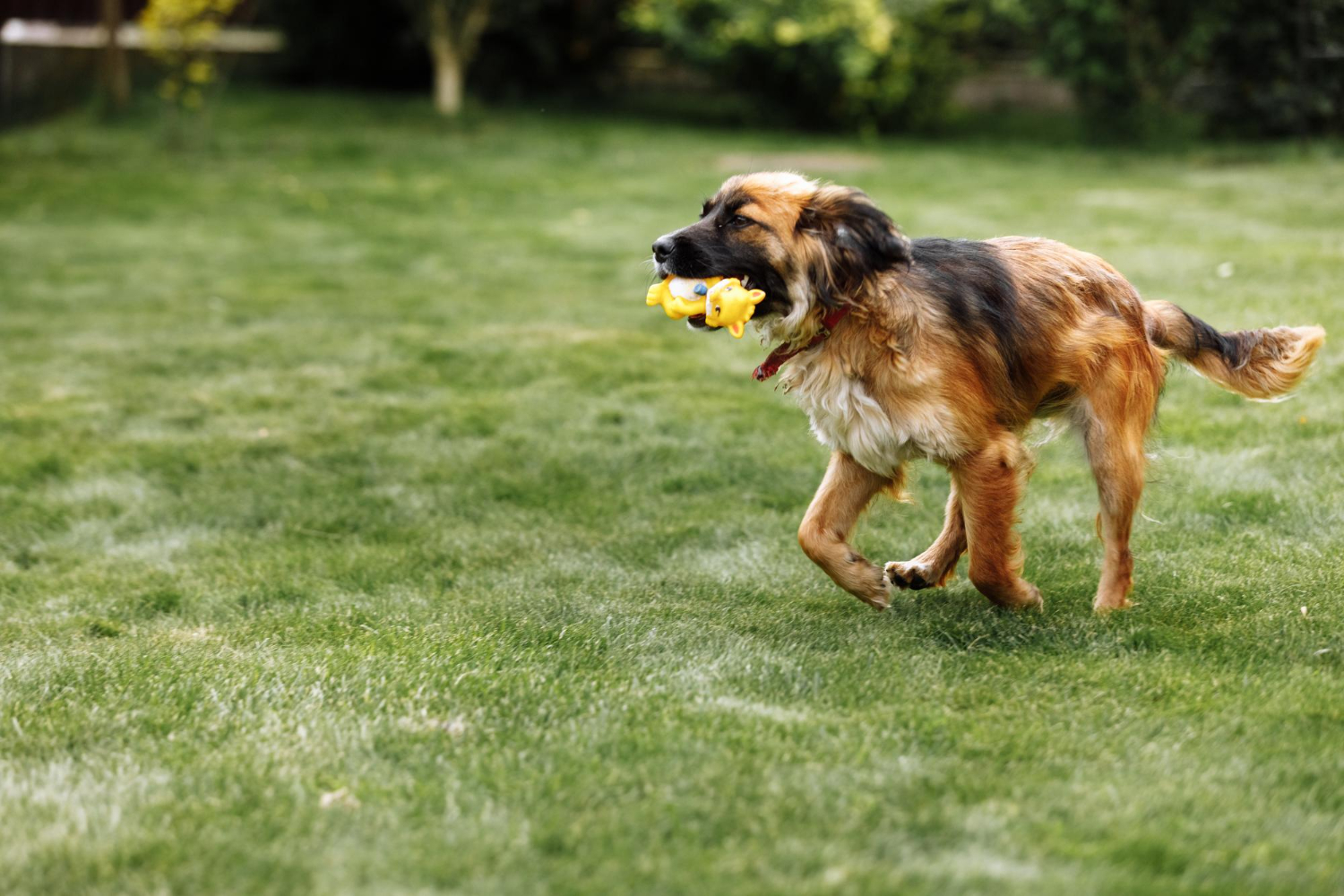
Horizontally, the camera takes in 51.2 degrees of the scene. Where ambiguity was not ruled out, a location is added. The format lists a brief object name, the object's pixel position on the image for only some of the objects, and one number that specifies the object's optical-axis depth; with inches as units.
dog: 179.2
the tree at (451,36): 809.5
